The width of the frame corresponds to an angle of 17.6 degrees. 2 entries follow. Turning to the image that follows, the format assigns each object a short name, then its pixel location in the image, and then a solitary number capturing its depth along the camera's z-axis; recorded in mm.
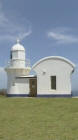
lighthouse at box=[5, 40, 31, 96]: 29312
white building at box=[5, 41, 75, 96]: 26672
